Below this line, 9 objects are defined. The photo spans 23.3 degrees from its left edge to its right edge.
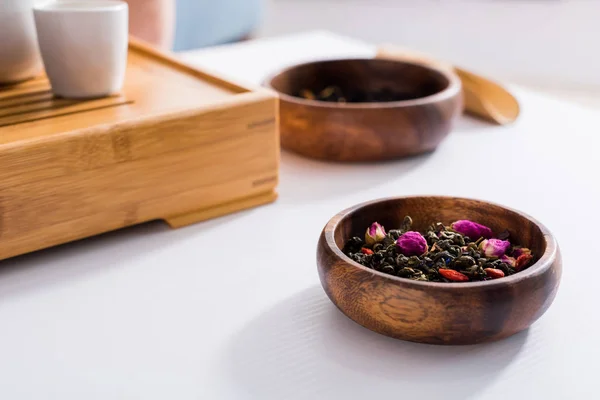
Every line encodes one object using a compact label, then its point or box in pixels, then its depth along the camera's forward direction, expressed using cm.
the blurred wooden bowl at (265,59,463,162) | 94
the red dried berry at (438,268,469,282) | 73
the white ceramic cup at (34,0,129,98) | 87
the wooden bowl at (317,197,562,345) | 70
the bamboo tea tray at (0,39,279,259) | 81
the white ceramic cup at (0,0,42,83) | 90
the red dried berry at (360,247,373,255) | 76
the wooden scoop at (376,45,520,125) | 106
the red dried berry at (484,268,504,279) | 73
